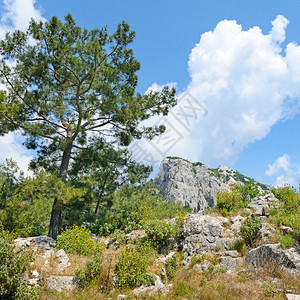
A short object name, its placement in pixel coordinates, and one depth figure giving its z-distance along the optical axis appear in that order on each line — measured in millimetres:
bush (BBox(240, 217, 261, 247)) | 8227
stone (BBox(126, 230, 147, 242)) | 9622
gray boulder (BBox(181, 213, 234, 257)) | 8500
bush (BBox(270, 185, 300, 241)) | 7759
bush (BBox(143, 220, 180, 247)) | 9281
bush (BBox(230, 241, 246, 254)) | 8125
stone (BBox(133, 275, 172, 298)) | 6102
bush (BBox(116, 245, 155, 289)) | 6574
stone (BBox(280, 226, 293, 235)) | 7800
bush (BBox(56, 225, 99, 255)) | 8492
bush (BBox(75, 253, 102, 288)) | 6746
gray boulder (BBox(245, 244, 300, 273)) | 6568
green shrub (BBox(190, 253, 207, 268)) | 7663
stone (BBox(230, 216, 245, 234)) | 9077
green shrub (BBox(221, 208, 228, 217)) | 10297
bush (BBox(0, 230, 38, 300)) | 5867
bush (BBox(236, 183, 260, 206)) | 11931
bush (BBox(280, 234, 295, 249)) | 7004
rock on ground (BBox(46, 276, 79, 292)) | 6594
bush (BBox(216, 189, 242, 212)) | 10892
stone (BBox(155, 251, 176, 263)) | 7977
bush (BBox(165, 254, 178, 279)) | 7227
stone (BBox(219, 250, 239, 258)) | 7681
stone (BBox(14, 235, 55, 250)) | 8598
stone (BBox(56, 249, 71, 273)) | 7404
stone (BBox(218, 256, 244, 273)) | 7139
